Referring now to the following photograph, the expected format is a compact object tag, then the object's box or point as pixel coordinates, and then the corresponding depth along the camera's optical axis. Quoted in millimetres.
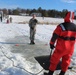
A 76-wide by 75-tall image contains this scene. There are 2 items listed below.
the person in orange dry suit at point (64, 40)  2177
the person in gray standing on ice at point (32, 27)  4586
